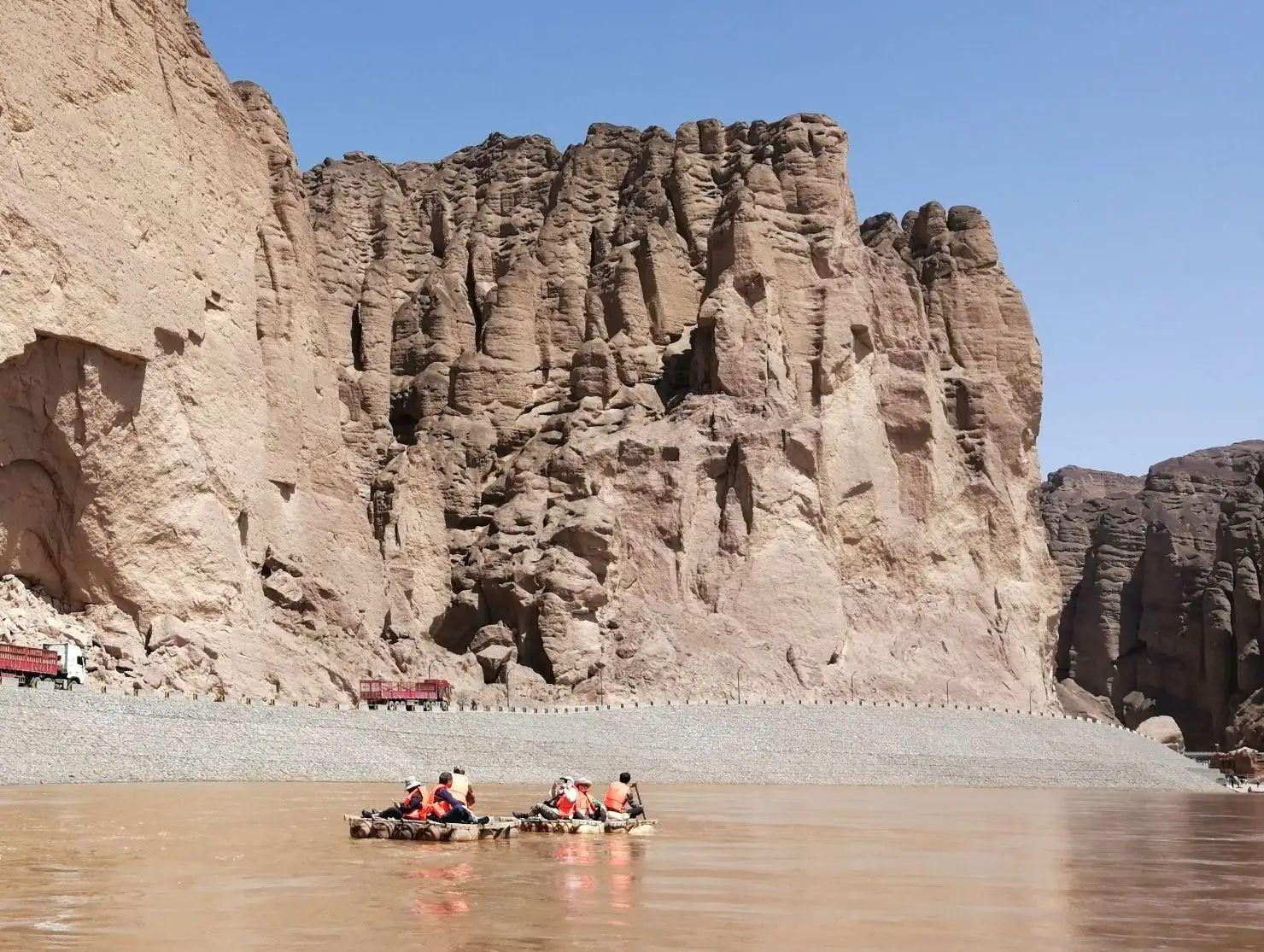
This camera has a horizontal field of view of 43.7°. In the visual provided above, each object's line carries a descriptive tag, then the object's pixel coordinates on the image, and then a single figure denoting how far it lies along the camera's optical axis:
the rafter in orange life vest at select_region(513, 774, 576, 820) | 26.45
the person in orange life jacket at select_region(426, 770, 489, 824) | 24.12
